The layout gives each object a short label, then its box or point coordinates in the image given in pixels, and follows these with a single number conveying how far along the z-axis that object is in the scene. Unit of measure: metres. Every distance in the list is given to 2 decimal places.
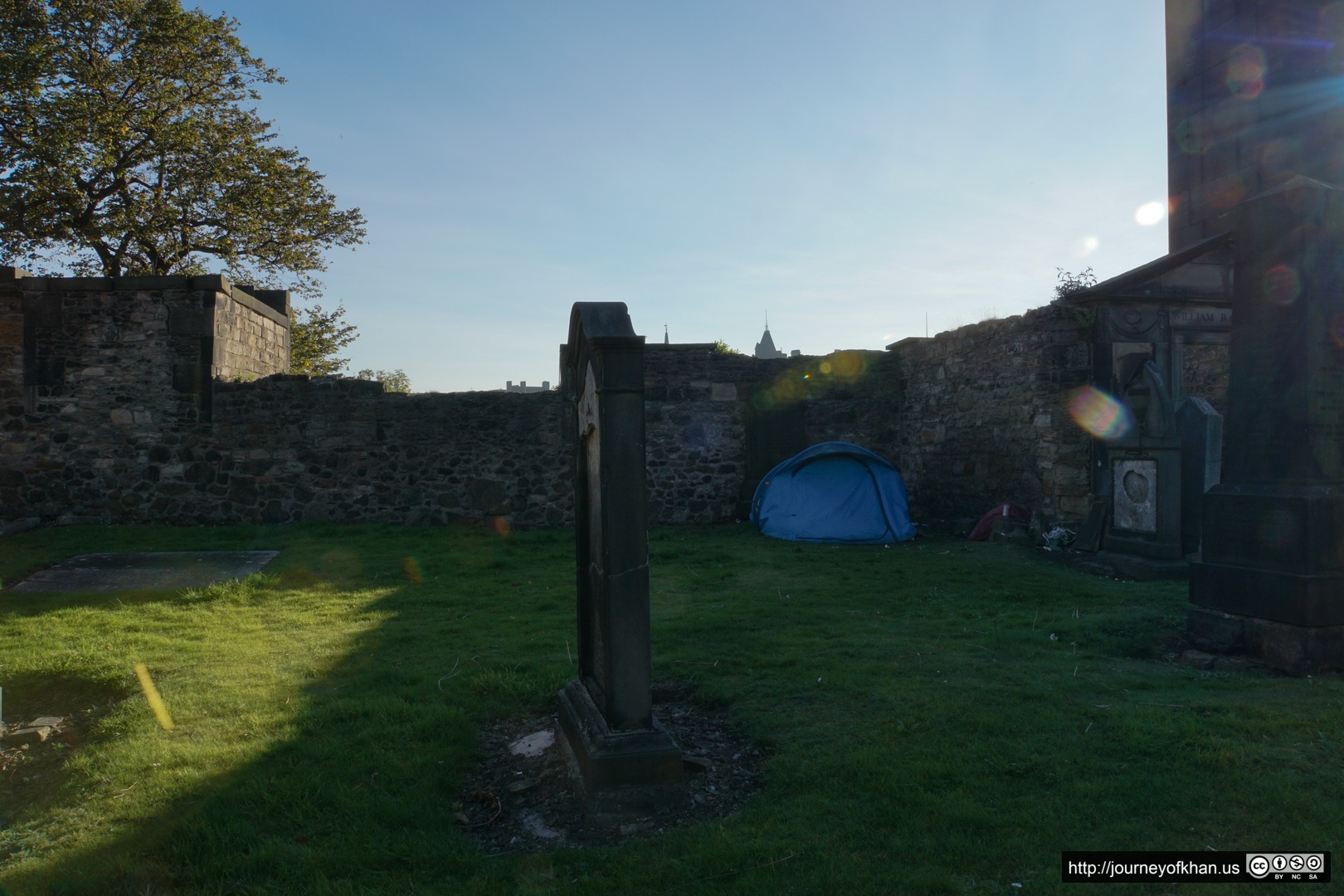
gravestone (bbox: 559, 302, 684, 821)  3.62
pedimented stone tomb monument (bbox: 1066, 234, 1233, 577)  8.87
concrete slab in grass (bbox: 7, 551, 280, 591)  8.48
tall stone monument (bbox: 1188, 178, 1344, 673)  5.15
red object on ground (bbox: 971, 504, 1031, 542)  11.27
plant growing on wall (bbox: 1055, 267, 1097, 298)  10.97
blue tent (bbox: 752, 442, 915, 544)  12.15
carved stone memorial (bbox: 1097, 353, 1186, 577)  8.78
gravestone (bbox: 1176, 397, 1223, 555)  8.98
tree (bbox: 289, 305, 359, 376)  24.41
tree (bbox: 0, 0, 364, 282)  15.70
